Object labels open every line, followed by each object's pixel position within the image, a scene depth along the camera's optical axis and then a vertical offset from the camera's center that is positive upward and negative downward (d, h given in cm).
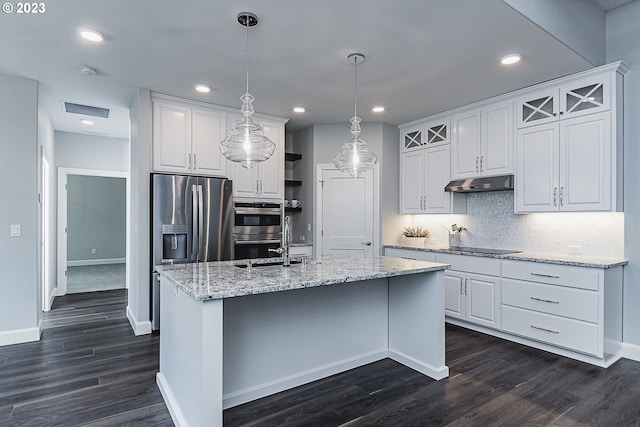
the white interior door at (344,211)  512 +5
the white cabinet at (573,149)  317 +63
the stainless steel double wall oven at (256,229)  448 -19
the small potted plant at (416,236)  498 -30
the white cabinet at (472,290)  376 -84
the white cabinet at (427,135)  468 +110
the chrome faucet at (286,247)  279 -26
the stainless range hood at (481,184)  388 +35
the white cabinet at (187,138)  403 +90
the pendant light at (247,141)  252 +53
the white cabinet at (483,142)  396 +86
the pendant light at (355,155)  307 +51
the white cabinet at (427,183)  463 +44
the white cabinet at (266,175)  458 +52
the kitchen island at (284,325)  190 -80
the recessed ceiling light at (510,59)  299 +133
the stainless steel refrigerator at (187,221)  390 -8
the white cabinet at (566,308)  302 -85
